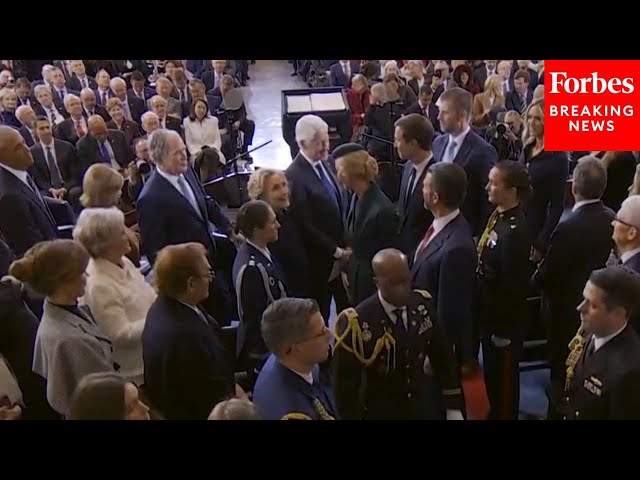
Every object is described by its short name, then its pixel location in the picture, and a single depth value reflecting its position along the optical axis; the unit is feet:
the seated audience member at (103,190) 7.82
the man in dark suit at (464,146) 8.06
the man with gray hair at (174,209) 8.02
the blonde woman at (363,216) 7.66
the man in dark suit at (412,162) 7.80
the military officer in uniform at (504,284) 7.24
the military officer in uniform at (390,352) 6.24
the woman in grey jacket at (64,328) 6.16
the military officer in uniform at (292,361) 5.69
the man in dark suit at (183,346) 6.02
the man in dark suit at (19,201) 7.65
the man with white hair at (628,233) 6.60
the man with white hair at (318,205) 8.13
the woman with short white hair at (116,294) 6.57
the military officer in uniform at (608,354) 5.86
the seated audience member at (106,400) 5.35
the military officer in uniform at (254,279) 7.00
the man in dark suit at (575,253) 7.07
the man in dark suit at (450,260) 7.01
